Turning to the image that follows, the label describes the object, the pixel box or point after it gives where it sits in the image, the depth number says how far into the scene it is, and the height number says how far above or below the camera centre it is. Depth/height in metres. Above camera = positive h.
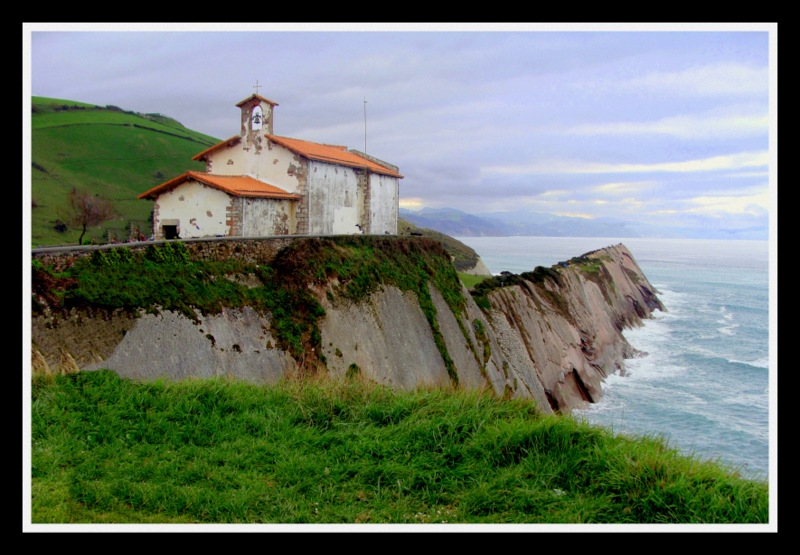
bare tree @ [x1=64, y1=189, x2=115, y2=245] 44.53 +5.95
